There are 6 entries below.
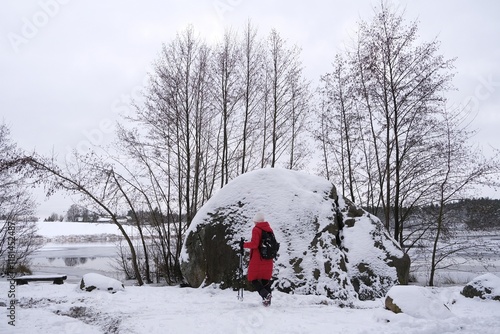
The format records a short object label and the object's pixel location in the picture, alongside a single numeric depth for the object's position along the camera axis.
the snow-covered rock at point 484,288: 7.34
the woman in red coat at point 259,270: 6.50
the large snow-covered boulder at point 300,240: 8.13
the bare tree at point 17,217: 16.28
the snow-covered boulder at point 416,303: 5.45
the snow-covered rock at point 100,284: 8.20
